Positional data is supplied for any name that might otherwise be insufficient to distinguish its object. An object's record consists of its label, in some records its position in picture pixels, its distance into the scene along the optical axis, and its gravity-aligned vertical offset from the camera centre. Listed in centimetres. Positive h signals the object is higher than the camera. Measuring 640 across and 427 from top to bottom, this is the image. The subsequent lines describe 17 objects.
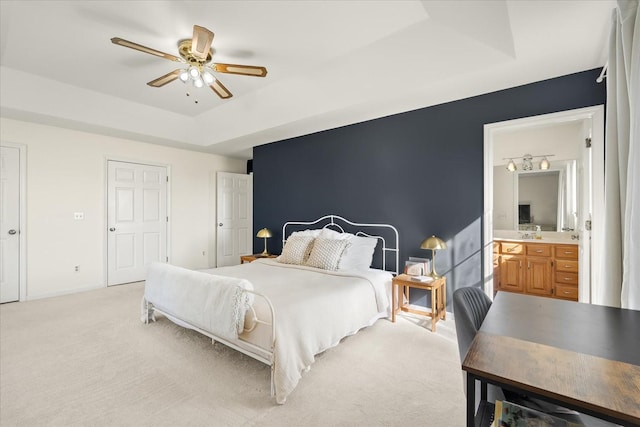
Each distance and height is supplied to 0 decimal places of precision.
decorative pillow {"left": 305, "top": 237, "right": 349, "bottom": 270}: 345 -49
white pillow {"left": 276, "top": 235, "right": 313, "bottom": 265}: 376 -49
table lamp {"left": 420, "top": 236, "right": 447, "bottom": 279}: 317 -34
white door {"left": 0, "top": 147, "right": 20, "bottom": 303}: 394 -16
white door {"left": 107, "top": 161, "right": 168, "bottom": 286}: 492 -12
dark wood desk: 75 -46
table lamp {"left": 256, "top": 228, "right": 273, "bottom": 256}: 496 -36
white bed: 206 -75
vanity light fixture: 444 +76
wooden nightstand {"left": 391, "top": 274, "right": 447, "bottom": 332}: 307 -94
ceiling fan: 239 +133
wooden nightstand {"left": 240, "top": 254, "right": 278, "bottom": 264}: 488 -74
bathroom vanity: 387 -77
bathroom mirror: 434 +23
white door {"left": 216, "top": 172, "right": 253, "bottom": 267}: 640 -11
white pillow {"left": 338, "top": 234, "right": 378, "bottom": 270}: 351 -50
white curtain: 145 +26
